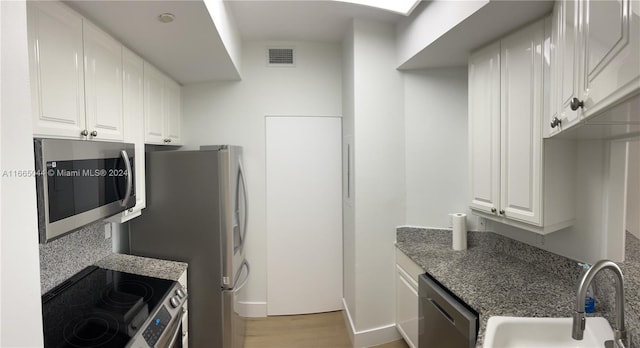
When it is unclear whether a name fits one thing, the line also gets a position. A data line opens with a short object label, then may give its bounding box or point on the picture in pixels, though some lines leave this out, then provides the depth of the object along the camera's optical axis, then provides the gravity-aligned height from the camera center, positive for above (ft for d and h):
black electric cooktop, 4.05 -2.21
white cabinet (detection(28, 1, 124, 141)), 3.79 +1.34
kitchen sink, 4.08 -2.29
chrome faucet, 3.02 -1.48
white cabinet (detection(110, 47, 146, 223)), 5.92 +1.05
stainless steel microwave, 3.48 -0.21
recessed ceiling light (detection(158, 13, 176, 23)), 4.96 +2.47
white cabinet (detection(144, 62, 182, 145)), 7.02 +1.52
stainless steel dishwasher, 5.06 -2.85
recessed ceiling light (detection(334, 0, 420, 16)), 7.17 +3.79
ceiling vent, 9.66 +3.42
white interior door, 9.82 -1.52
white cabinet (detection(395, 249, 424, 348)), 7.20 -3.38
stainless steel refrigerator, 6.89 -1.36
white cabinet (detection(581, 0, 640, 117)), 2.18 +0.90
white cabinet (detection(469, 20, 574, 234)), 5.29 +0.33
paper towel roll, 7.72 -1.76
